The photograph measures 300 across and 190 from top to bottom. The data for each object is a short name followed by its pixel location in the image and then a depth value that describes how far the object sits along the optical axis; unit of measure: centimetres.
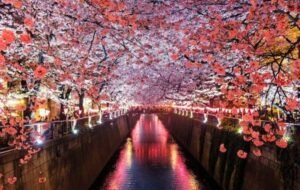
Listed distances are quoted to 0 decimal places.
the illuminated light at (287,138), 842
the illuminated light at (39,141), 907
